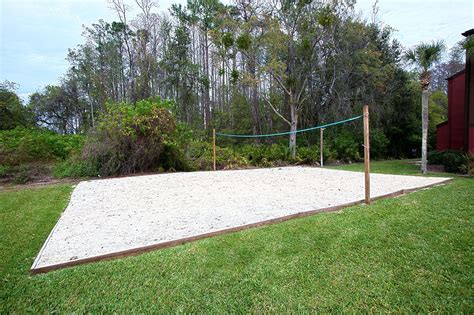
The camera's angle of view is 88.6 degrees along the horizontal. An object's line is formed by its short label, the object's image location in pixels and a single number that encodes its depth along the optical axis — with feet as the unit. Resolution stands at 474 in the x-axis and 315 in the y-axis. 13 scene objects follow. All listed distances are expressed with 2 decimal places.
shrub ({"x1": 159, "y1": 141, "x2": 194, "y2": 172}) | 25.44
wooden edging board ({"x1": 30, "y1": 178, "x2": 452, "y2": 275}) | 6.44
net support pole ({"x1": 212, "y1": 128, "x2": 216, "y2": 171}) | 27.55
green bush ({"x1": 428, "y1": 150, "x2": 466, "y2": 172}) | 23.75
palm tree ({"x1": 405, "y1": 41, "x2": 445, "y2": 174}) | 24.17
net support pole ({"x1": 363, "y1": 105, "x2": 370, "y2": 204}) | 11.22
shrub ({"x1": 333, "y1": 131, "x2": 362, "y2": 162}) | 39.09
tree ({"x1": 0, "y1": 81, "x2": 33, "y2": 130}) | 41.29
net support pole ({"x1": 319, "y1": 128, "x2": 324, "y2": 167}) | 33.48
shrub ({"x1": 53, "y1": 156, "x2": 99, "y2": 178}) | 22.11
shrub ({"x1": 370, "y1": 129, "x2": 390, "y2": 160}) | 42.78
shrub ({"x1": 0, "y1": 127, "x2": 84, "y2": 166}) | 23.30
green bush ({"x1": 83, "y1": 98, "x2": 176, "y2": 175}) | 22.47
